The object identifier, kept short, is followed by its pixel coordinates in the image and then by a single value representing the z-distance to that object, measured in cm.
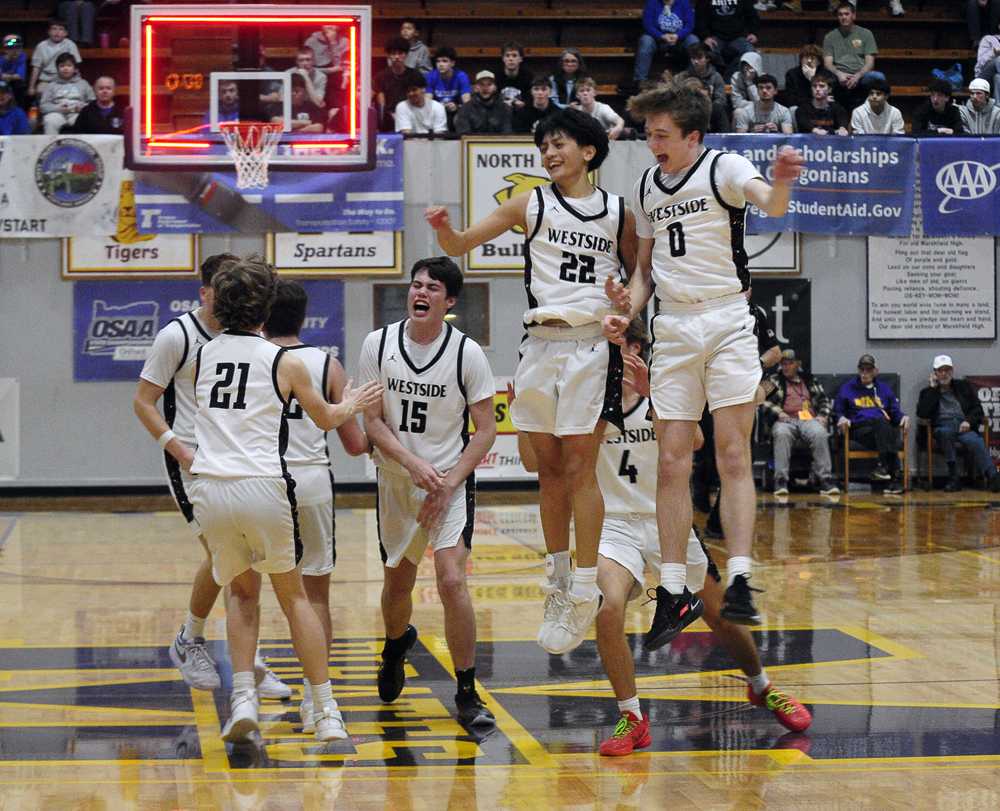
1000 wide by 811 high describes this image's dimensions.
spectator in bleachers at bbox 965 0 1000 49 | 1998
